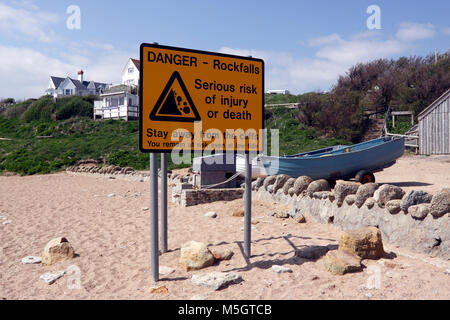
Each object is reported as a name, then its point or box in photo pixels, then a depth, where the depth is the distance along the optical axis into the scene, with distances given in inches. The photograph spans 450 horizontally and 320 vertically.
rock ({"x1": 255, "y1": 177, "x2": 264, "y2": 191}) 361.0
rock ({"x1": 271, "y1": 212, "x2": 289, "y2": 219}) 270.8
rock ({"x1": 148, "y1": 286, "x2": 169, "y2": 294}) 150.2
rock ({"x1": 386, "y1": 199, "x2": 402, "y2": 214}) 185.0
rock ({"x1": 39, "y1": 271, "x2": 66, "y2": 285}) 167.5
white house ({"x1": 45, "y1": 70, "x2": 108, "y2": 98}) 2229.3
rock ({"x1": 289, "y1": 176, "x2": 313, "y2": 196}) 288.6
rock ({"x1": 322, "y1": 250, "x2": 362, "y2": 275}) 153.9
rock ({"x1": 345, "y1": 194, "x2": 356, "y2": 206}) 220.5
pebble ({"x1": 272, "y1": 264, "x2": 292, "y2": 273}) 163.5
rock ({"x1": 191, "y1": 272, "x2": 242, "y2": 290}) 150.4
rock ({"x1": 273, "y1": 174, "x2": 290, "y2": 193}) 326.0
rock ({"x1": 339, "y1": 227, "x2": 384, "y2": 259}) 167.6
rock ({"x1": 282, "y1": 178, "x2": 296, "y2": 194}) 309.5
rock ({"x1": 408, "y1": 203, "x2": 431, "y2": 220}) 167.3
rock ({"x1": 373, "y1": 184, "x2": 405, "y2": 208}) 196.1
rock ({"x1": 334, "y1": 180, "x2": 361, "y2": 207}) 230.8
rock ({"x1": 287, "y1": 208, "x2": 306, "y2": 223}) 255.8
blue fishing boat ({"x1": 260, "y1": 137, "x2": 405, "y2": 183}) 402.6
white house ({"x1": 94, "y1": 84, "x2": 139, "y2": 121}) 1449.3
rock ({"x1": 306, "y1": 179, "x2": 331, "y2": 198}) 266.7
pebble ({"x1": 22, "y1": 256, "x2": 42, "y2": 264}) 196.3
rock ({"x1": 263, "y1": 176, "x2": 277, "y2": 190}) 346.0
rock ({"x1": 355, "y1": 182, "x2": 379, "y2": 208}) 212.2
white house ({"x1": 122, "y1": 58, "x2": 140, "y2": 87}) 2017.2
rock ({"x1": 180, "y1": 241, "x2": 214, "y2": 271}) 176.1
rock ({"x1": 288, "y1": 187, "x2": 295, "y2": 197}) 293.9
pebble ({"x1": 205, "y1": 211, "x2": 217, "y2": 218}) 297.0
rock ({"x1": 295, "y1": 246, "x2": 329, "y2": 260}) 177.0
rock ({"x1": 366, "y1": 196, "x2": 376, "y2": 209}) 201.8
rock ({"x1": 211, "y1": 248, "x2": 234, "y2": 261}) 187.0
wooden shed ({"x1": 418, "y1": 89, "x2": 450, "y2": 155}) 708.7
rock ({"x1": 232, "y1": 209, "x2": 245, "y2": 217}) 294.1
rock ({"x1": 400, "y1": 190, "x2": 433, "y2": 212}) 176.9
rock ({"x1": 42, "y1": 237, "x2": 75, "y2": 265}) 194.3
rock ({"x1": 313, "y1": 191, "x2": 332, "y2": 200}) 248.1
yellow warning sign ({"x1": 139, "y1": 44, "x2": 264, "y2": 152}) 165.5
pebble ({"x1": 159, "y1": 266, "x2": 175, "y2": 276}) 172.6
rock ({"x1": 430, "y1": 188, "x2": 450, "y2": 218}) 159.3
